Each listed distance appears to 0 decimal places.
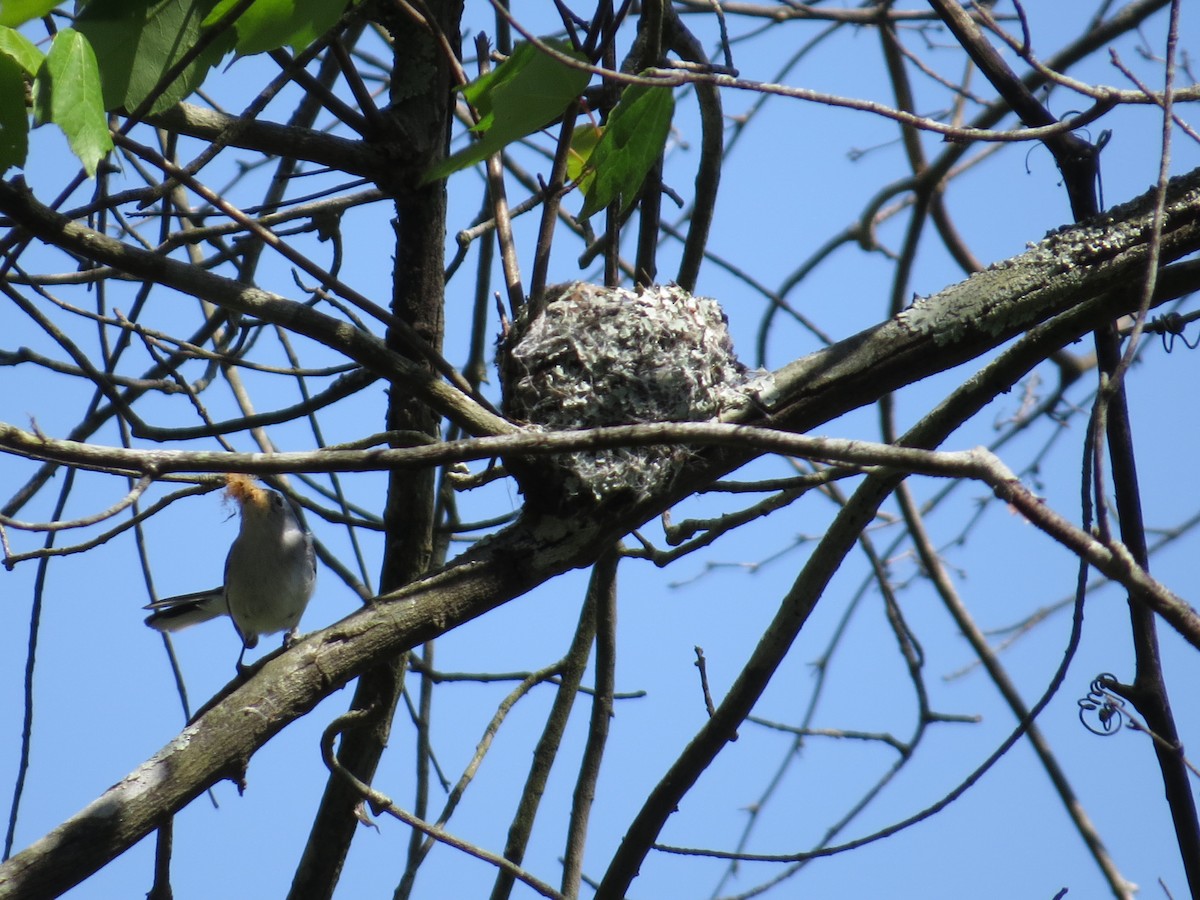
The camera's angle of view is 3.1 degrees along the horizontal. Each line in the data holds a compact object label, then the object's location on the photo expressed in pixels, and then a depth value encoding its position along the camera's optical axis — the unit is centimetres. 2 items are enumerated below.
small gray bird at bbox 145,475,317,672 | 776
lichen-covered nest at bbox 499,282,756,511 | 761
